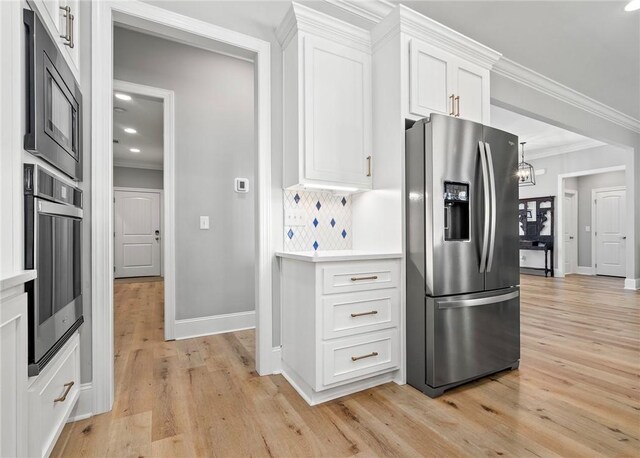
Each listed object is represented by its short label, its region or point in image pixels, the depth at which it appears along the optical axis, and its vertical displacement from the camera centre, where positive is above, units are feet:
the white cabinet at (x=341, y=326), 6.07 -1.92
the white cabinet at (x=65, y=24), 4.23 +2.94
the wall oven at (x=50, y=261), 3.65 -0.40
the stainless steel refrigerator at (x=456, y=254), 6.45 -0.54
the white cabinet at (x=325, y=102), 7.01 +2.85
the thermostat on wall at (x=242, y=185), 11.16 +1.52
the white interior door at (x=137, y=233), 24.59 -0.30
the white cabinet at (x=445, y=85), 7.12 +3.36
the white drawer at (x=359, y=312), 6.14 -1.65
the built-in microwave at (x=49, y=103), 3.65 +1.65
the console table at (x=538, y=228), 24.63 +0.01
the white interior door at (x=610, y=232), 23.70 -0.31
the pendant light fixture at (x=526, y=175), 19.28 +3.19
